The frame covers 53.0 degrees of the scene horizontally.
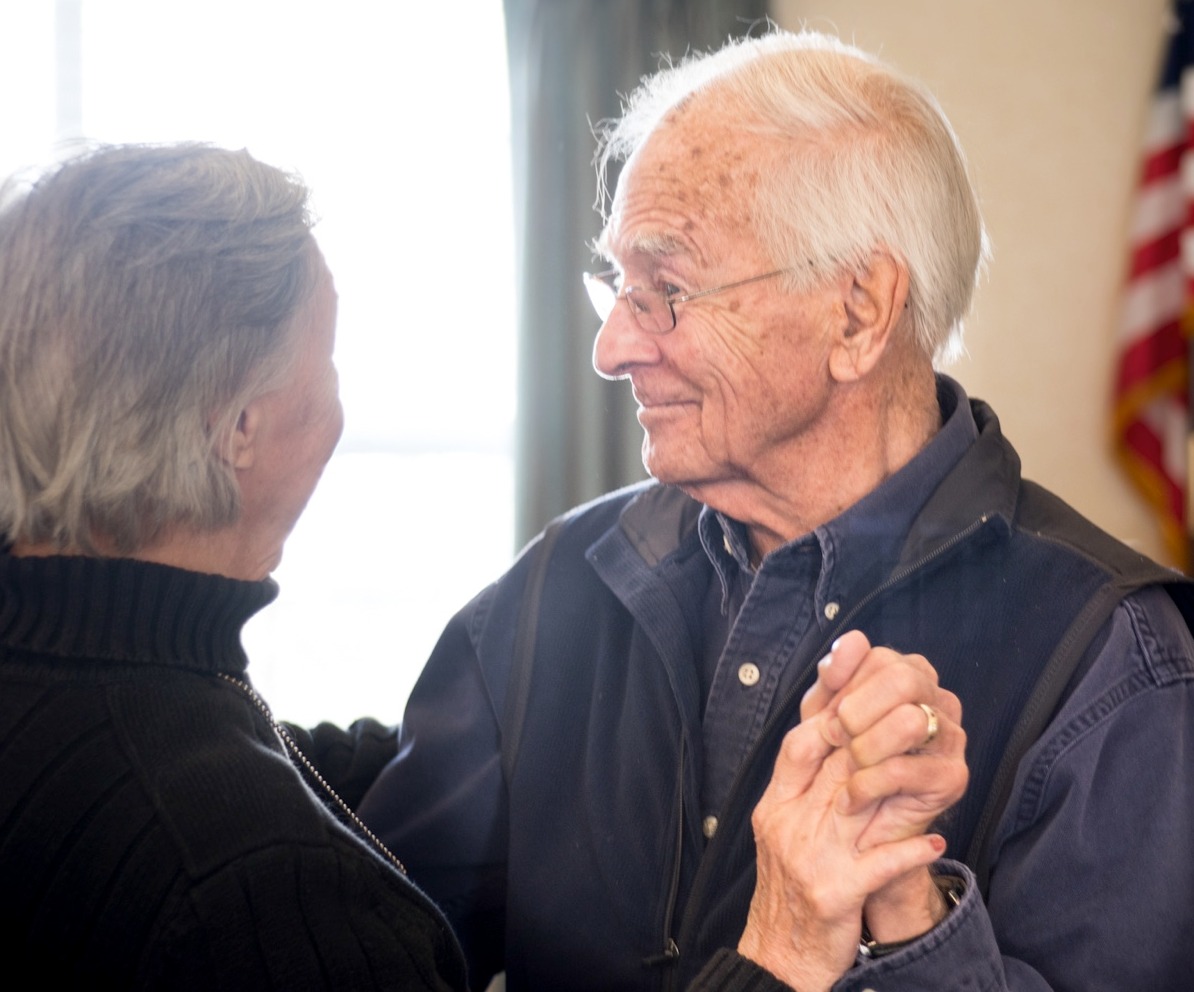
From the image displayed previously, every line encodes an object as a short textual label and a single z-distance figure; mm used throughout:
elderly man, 975
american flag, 2627
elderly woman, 839
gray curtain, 2725
